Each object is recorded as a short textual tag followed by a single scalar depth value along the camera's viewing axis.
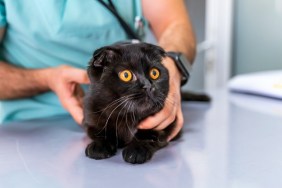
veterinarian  0.92
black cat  0.60
